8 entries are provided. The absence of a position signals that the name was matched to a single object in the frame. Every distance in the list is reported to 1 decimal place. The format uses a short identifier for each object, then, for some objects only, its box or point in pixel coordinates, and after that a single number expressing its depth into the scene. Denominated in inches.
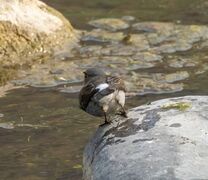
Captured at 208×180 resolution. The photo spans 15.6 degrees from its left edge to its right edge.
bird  236.1
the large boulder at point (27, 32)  442.9
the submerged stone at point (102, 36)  474.6
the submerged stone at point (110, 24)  500.8
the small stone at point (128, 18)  518.6
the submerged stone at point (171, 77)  394.3
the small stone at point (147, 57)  429.1
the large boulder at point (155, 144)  202.2
